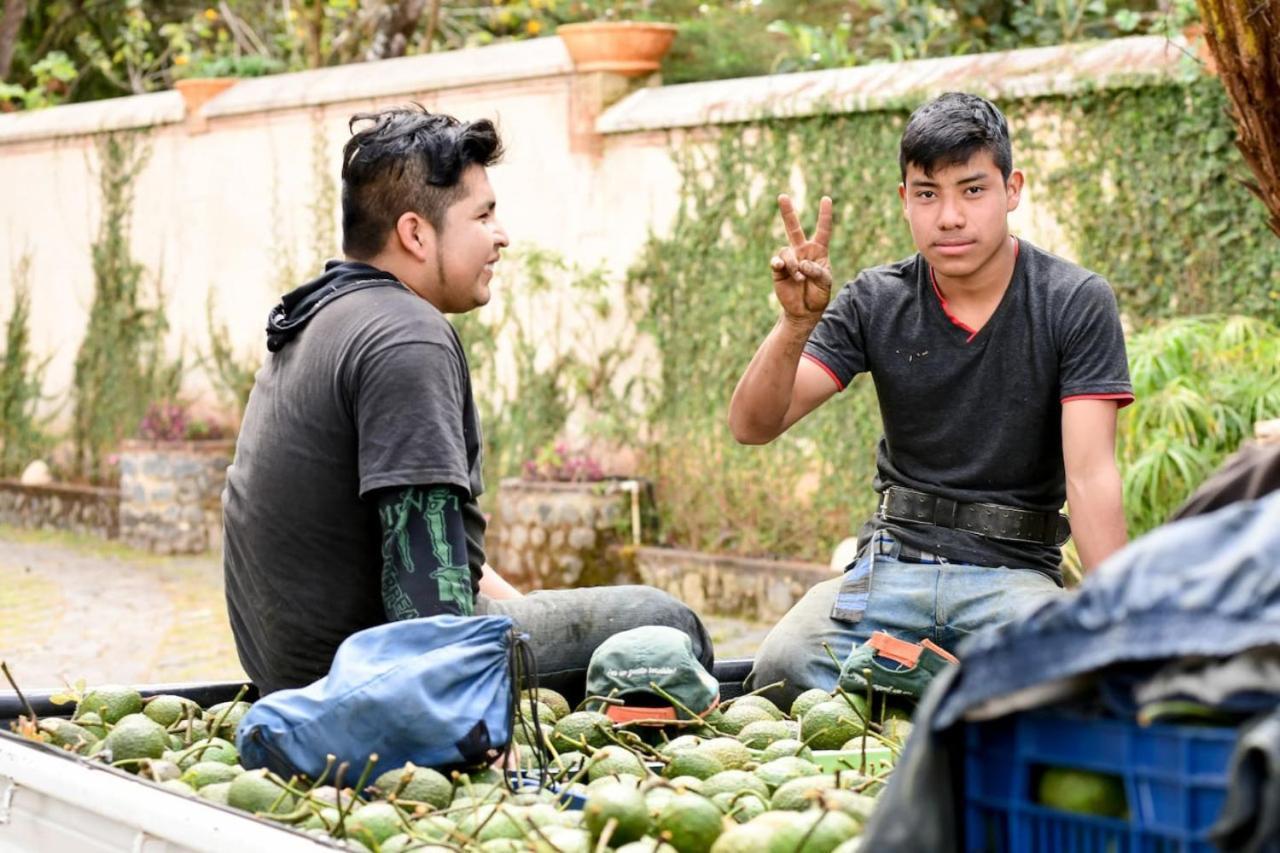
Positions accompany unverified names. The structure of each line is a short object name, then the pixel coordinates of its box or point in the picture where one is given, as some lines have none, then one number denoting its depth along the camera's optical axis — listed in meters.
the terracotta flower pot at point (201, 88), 12.76
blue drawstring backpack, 3.10
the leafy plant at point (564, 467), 9.94
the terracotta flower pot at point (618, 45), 9.95
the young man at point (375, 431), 3.46
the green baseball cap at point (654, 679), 3.68
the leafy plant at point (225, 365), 12.45
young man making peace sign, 4.14
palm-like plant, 6.49
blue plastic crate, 1.89
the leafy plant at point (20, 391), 14.20
